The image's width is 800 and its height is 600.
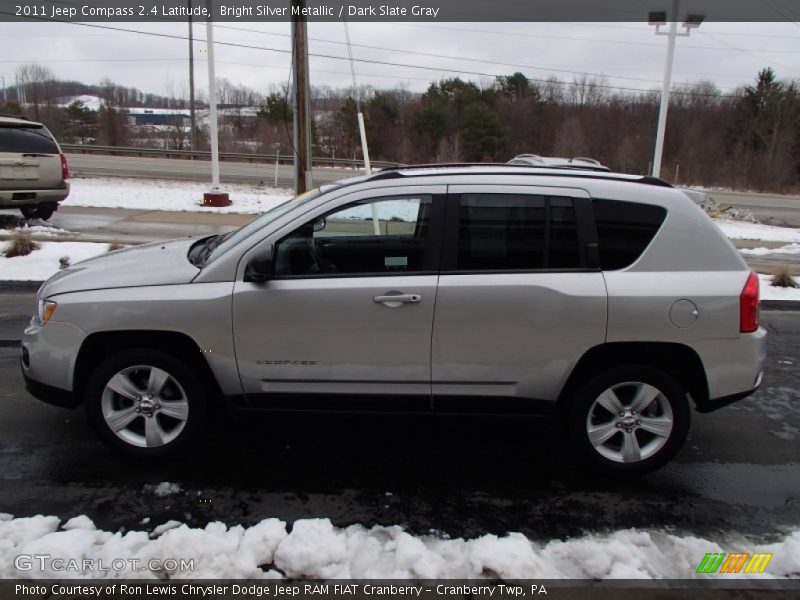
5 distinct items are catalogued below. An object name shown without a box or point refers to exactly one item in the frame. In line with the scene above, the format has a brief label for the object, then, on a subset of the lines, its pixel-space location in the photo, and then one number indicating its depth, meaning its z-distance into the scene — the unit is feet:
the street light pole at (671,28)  56.65
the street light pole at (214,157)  52.50
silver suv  11.46
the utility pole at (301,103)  36.58
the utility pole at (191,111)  128.42
